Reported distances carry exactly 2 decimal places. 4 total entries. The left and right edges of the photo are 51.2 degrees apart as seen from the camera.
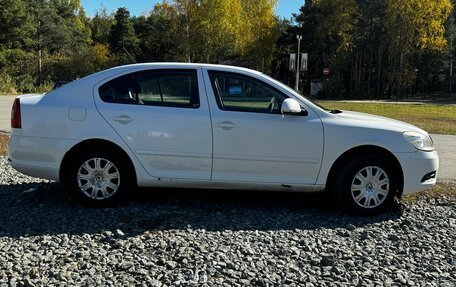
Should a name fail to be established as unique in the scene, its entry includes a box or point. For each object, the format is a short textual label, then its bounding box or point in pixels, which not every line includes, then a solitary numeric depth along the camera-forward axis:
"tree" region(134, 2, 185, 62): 56.00
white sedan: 5.50
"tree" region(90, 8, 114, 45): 76.87
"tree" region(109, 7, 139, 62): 60.47
